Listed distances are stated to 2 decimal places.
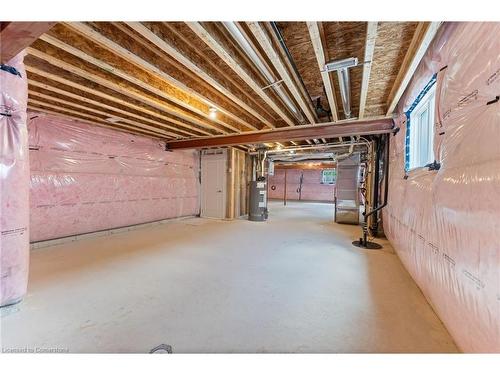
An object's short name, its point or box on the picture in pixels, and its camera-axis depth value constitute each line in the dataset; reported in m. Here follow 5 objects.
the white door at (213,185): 6.10
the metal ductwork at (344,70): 1.88
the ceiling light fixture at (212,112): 3.21
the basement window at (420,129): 2.16
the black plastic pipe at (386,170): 3.74
